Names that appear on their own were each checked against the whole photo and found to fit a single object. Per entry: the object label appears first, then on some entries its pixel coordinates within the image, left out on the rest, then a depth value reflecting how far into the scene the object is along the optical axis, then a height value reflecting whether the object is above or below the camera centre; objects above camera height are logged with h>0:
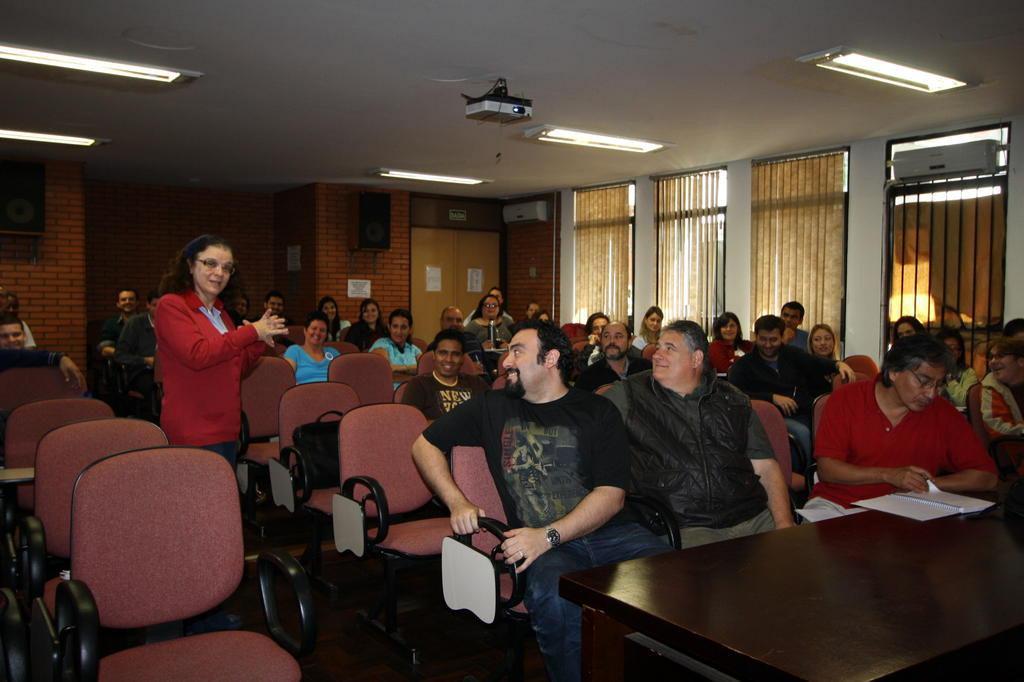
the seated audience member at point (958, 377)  5.82 -0.51
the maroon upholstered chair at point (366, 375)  5.63 -0.50
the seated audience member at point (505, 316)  9.08 -0.12
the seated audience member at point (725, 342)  7.77 -0.34
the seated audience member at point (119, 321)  8.32 -0.18
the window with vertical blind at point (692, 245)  9.64 +0.78
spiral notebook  2.43 -0.63
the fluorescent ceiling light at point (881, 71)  5.11 +1.62
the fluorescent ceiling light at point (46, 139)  7.84 +1.66
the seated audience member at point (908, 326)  6.85 -0.15
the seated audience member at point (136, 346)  7.12 -0.38
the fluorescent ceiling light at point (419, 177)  9.86 +1.67
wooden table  1.44 -0.62
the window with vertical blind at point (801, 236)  8.42 +0.79
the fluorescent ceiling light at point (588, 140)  7.39 +1.65
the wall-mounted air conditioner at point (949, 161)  7.02 +1.35
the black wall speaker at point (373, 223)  11.21 +1.17
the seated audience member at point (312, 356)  5.93 -0.38
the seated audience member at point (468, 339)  7.50 -0.32
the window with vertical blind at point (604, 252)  10.86 +0.78
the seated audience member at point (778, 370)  5.41 -0.43
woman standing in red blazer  2.90 -0.16
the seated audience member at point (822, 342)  6.73 -0.29
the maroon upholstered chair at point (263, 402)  5.00 -0.63
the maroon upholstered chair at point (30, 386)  4.61 -0.48
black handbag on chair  3.87 -0.73
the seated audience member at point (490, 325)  8.42 -0.21
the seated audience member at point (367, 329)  8.48 -0.25
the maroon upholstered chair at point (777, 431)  3.70 -0.57
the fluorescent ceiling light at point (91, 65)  5.18 +1.62
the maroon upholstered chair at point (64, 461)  2.79 -0.56
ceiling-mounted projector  5.47 +1.38
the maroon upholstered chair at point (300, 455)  3.86 -0.72
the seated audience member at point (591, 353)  5.82 -0.36
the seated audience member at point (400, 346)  6.77 -0.34
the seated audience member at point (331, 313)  9.43 -0.09
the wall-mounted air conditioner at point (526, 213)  12.00 +1.45
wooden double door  12.27 +0.56
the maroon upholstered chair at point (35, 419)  3.53 -0.52
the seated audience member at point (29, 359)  4.09 -0.29
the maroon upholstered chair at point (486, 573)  2.42 -0.84
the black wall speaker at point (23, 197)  8.99 +1.22
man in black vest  2.86 -0.52
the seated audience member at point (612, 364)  5.11 -0.38
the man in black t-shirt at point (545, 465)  2.48 -0.54
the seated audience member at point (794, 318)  8.15 -0.11
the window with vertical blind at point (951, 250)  7.24 +0.56
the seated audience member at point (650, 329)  8.30 -0.24
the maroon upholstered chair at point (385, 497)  3.14 -0.81
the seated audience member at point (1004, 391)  4.66 -0.49
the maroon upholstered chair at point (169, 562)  2.02 -0.71
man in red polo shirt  2.94 -0.49
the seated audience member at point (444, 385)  4.30 -0.44
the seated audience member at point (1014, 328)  6.21 -0.15
